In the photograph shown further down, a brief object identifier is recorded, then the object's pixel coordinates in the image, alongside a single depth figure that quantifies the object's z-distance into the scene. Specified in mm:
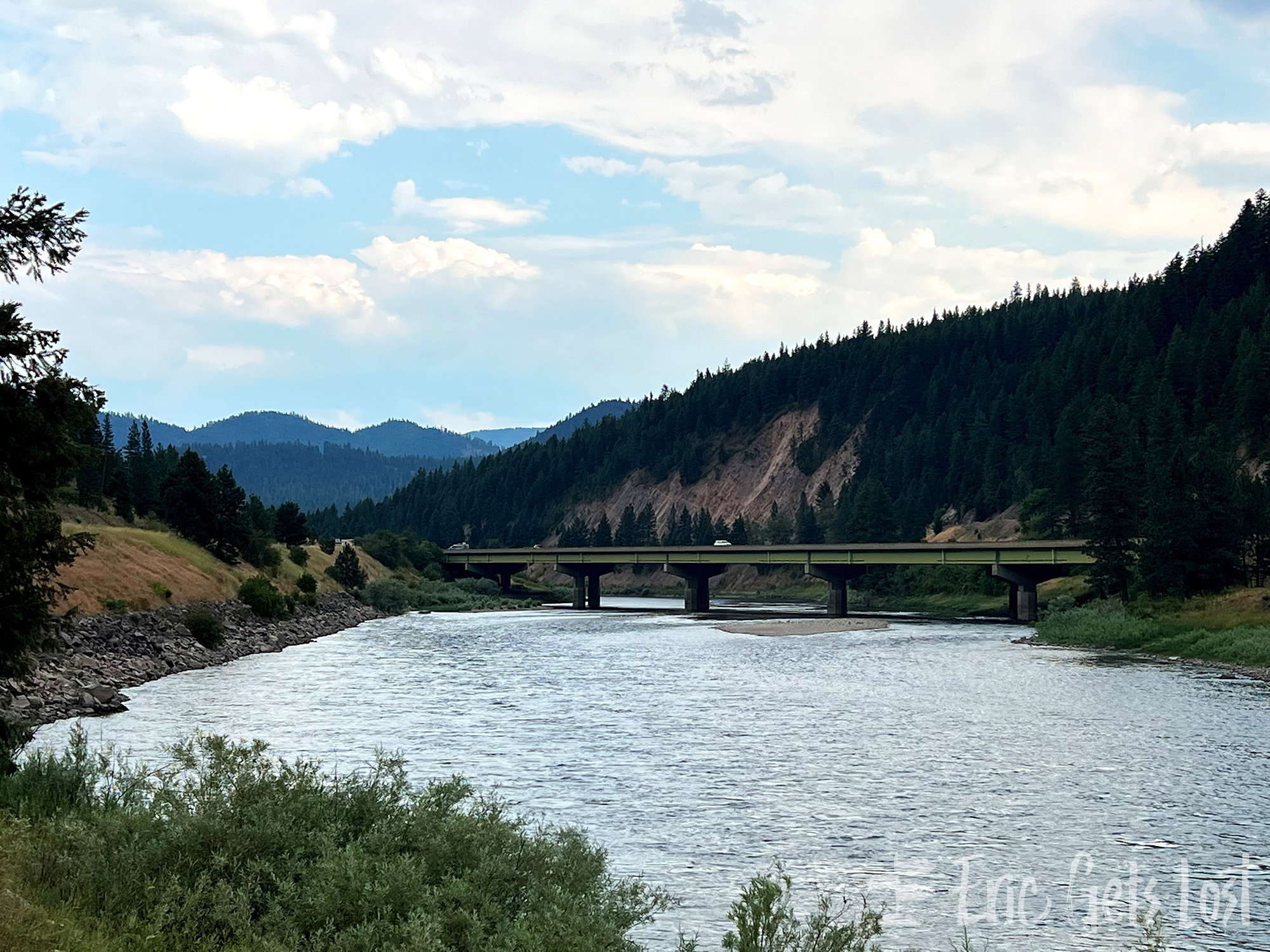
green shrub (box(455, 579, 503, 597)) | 167250
